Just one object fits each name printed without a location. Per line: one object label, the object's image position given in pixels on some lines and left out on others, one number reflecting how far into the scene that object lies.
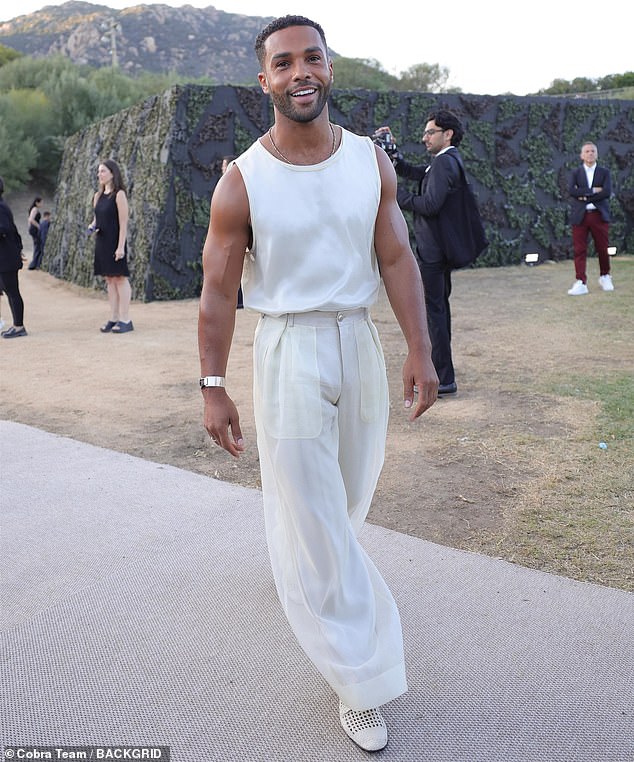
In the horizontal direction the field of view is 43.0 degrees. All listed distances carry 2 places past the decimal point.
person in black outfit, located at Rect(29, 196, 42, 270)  20.89
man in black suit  5.50
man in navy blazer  10.83
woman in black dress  8.98
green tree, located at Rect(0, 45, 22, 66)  55.57
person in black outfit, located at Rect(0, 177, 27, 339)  8.63
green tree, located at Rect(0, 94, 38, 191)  26.92
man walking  2.19
